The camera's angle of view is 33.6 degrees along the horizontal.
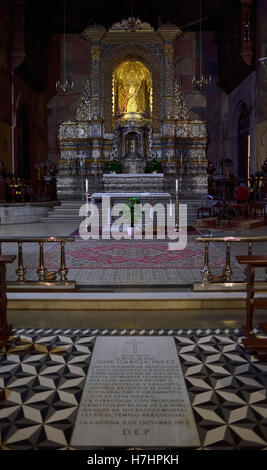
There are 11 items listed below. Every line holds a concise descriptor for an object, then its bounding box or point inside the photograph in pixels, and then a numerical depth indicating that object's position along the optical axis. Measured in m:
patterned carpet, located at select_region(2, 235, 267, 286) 5.59
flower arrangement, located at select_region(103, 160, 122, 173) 16.16
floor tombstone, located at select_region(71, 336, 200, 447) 2.42
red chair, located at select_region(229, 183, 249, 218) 10.77
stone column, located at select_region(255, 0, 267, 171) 13.59
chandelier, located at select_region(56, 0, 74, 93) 17.66
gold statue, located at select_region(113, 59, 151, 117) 17.55
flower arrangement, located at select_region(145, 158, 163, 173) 16.28
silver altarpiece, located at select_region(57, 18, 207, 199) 17.00
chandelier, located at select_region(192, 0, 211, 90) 14.43
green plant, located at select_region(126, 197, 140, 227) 9.59
